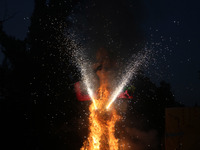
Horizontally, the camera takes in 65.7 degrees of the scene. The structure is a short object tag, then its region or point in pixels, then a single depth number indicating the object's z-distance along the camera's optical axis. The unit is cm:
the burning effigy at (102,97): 923
